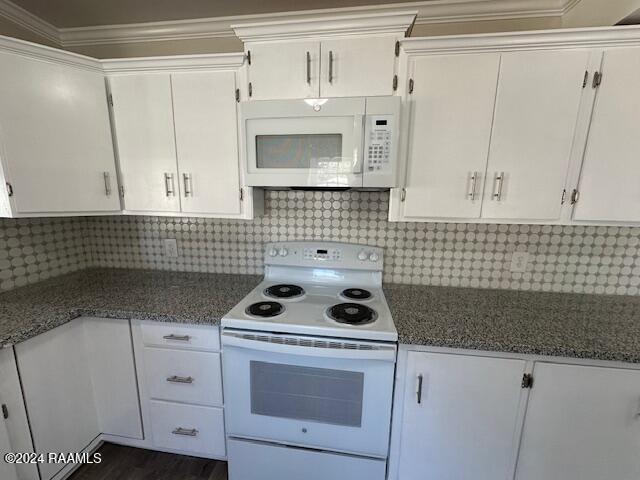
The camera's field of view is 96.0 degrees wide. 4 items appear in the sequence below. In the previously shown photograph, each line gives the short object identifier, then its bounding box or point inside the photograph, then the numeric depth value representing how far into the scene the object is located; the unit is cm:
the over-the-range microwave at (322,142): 129
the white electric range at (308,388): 127
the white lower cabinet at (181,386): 145
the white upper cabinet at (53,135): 129
